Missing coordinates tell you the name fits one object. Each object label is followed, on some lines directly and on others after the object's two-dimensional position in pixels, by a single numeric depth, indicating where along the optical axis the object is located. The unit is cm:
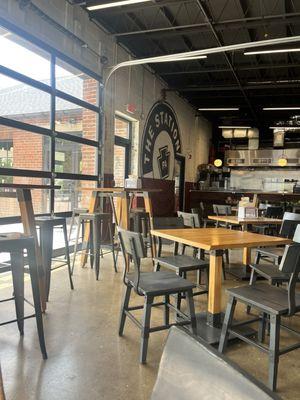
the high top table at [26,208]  266
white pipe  431
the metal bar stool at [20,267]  215
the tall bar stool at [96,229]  422
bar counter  881
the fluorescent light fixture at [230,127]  1235
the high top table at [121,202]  458
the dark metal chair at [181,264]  283
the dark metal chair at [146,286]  227
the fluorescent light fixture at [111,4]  449
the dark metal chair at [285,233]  357
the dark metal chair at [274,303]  201
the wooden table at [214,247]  254
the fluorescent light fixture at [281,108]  956
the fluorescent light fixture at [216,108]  1037
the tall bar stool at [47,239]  313
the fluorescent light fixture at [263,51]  548
